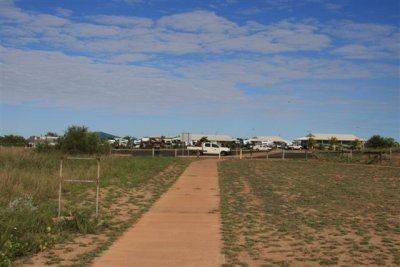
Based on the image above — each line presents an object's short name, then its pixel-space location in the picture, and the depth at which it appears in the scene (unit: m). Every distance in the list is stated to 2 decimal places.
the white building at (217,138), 140.00
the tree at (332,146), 86.44
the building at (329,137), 146.12
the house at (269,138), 160.14
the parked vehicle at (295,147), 104.22
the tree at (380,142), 92.56
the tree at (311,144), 98.43
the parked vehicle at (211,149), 63.84
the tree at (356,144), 91.11
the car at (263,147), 90.38
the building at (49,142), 39.88
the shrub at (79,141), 41.53
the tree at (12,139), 76.50
